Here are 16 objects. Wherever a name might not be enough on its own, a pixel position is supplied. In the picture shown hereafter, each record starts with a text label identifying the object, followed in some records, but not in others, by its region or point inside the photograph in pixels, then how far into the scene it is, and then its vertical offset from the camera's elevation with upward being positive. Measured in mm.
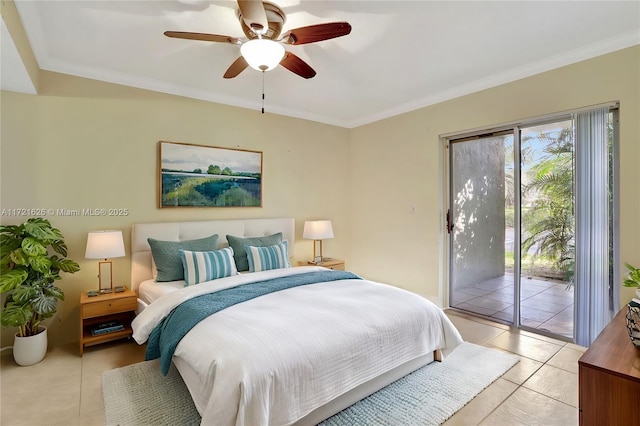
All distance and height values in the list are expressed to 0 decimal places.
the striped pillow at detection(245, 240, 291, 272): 3387 -487
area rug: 1936 -1220
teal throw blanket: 2000 -656
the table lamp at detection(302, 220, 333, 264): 4285 -239
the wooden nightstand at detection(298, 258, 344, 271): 4262 -683
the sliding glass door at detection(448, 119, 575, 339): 3088 -152
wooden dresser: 1325 -741
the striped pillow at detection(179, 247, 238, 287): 2938 -496
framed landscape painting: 3521 +424
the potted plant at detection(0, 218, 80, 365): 2463 -533
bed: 1579 -754
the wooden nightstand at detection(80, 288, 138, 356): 2750 -857
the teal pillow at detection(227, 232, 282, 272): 3523 -358
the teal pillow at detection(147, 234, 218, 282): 3084 -445
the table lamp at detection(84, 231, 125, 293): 2797 -287
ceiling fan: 1870 +1100
